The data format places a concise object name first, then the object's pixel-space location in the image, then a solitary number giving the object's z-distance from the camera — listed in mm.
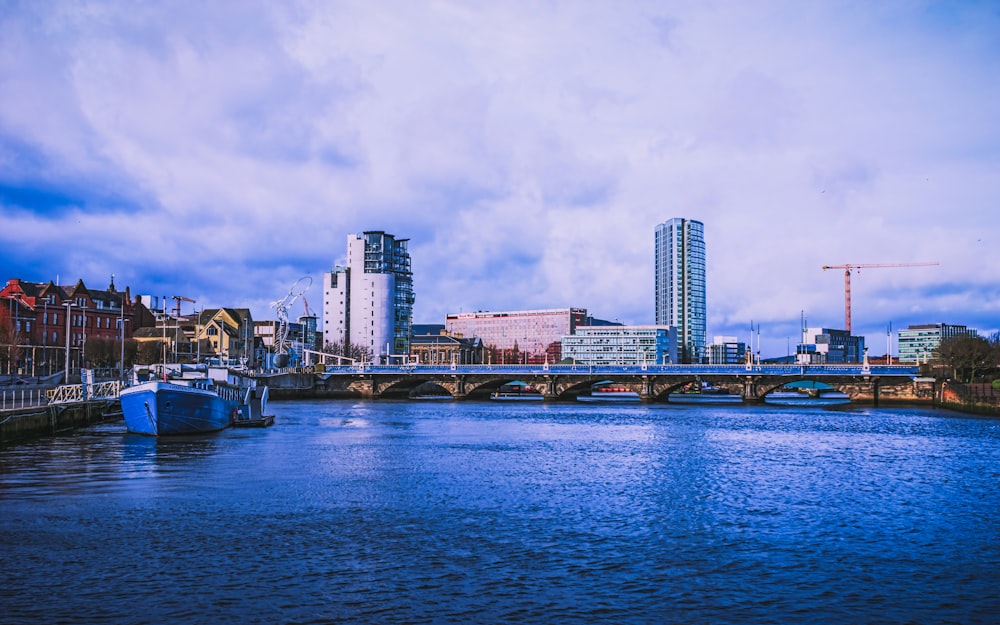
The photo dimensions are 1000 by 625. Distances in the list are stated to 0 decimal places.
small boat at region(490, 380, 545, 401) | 163750
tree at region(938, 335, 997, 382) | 113688
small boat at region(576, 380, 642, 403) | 156500
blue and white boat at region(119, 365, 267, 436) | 56094
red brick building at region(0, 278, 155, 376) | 110500
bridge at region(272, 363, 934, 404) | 123562
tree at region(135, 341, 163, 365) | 129625
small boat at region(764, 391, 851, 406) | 148000
